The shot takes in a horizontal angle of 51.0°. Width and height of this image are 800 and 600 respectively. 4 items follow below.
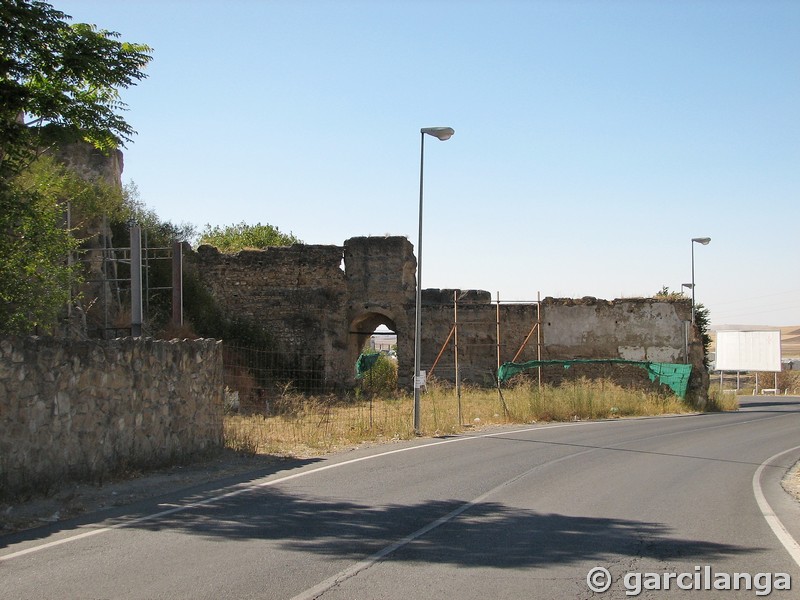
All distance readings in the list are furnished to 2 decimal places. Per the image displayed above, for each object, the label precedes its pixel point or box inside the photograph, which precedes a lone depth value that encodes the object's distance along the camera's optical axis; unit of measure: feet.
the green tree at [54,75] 36.91
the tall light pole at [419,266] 65.51
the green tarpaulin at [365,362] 132.16
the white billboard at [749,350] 193.68
